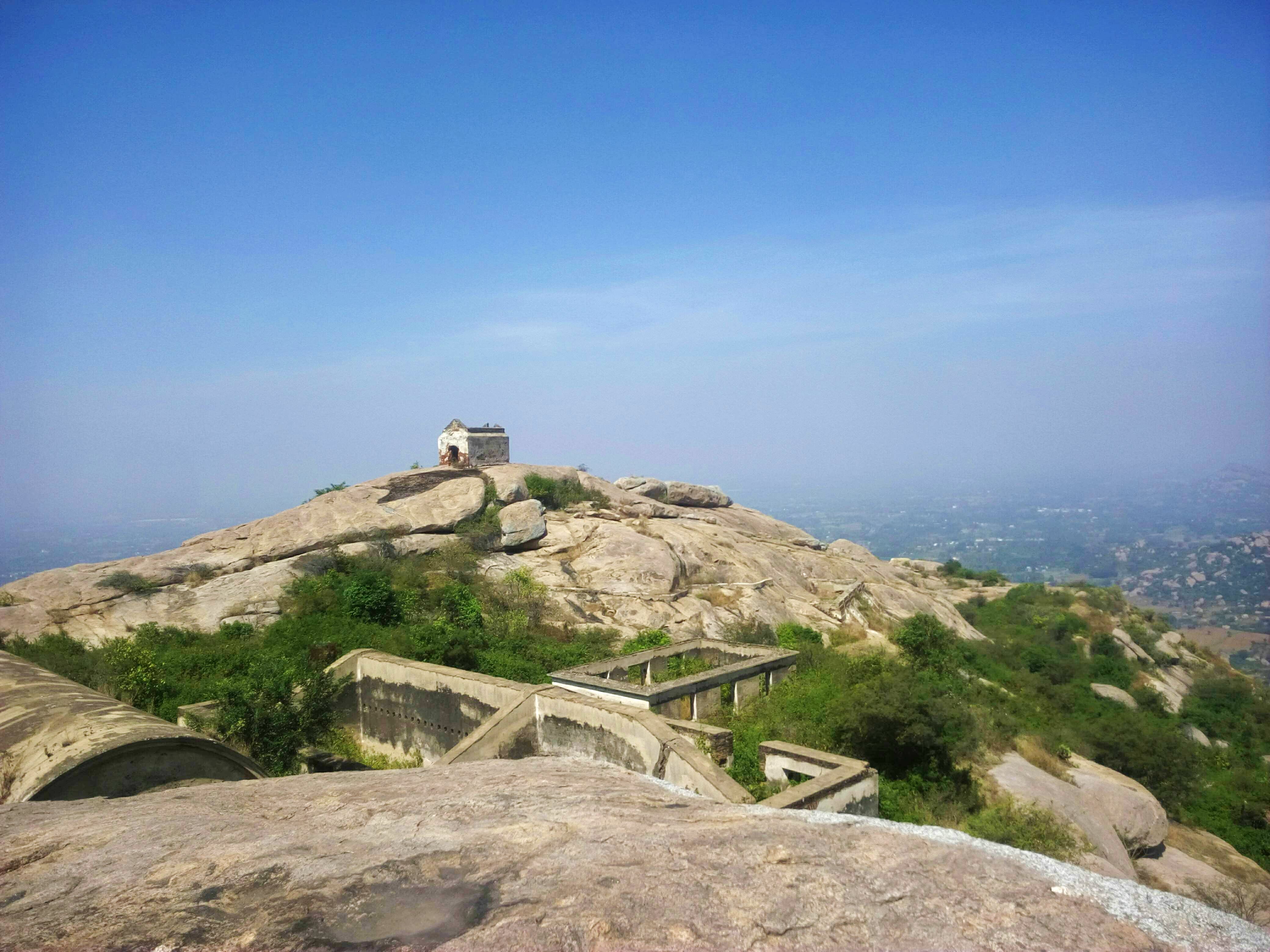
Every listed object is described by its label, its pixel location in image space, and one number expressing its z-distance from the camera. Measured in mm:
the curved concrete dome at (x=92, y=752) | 8523
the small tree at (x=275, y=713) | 13406
